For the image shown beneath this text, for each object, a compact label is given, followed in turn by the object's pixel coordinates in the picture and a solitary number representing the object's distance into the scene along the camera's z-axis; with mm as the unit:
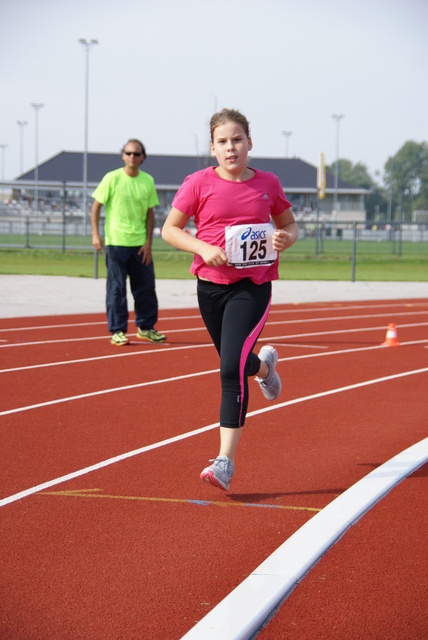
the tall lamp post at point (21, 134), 98625
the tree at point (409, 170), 163250
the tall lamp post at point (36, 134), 76869
